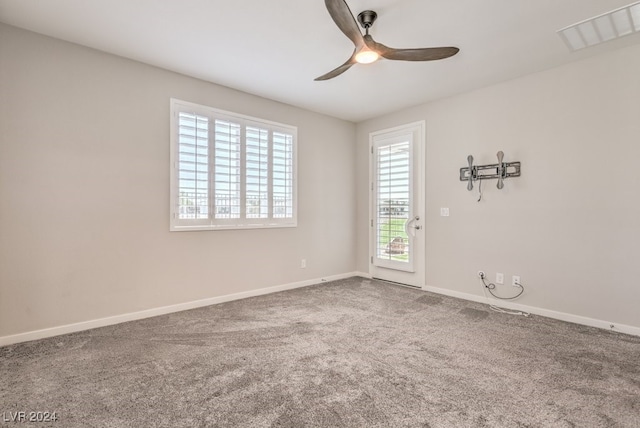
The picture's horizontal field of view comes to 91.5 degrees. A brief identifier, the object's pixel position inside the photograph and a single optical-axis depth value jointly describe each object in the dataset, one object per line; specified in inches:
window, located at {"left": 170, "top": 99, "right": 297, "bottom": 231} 139.7
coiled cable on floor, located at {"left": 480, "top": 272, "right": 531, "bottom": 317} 137.3
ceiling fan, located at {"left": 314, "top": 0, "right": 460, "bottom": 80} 85.7
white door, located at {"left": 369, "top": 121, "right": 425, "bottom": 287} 178.9
